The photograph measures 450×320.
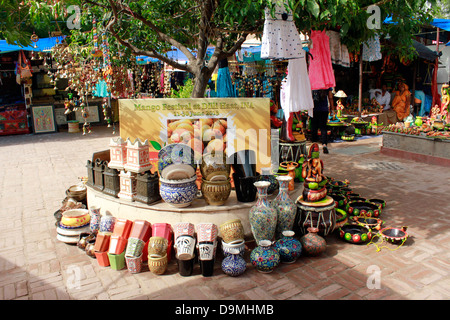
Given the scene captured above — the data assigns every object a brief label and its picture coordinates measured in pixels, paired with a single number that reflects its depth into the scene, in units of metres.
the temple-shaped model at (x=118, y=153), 4.91
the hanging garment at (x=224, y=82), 8.05
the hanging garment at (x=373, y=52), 8.77
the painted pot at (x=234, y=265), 3.99
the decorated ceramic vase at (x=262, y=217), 4.32
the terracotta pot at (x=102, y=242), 4.32
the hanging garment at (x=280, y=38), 4.96
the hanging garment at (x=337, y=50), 7.27
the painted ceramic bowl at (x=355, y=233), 4.67
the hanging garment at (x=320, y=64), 6.85
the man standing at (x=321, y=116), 9.73
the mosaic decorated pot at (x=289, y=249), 4.23
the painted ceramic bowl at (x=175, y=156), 4.70
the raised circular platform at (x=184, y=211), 4.51
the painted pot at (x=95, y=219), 4.90
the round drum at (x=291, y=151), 6.08
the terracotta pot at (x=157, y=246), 4.07
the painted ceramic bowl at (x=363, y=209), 5.45
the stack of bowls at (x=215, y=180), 4.51
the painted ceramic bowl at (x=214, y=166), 4.56
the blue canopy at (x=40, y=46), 12.66
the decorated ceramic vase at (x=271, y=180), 5.06
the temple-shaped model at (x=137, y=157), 4.71
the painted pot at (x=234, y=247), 4.10
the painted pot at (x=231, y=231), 4.19
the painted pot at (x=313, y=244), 4.33
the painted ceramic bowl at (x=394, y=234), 4.59
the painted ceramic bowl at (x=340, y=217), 5.07
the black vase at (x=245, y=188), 4.68
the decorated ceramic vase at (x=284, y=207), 4.58
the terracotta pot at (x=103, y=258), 4.29
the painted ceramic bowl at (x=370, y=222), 4.99
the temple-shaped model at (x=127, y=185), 4.77
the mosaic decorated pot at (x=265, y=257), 4.03
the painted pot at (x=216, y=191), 4.50
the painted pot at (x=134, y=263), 4.11
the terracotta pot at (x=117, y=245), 4.22
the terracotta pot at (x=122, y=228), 4.37
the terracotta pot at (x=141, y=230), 4.32
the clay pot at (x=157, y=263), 4.04
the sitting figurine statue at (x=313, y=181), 4.77
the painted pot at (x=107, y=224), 4.61
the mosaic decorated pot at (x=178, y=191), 4.41
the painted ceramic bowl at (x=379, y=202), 5.87
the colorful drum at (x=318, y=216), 4.70
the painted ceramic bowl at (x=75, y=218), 4.88
